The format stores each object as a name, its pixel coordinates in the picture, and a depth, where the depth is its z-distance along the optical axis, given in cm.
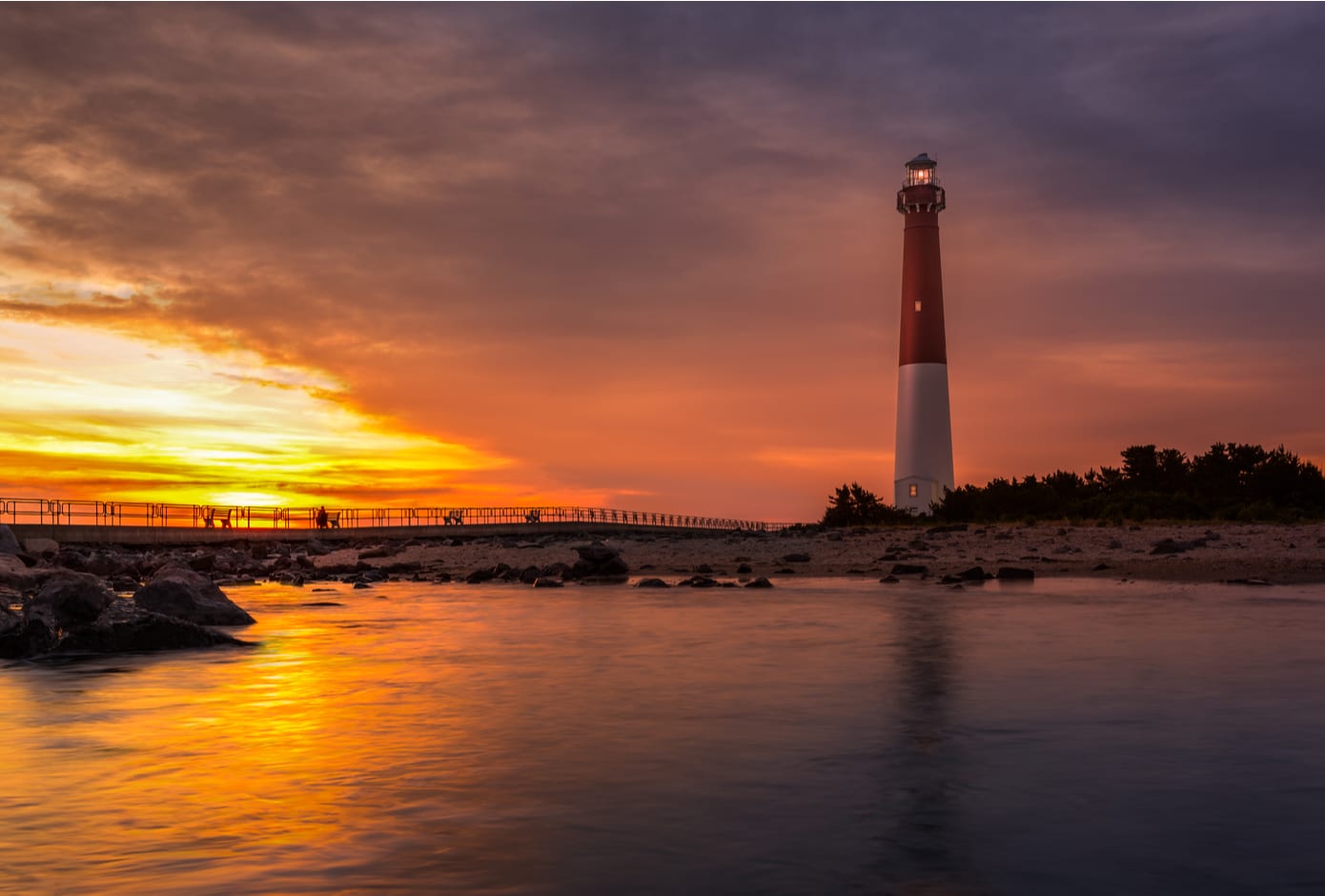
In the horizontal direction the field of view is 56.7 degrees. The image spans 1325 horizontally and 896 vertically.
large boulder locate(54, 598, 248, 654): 1627
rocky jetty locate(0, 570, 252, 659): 1606
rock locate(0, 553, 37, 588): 2517
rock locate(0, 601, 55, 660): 1591
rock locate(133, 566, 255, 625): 1873
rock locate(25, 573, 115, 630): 1747
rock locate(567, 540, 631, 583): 3434
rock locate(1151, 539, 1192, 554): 3155
